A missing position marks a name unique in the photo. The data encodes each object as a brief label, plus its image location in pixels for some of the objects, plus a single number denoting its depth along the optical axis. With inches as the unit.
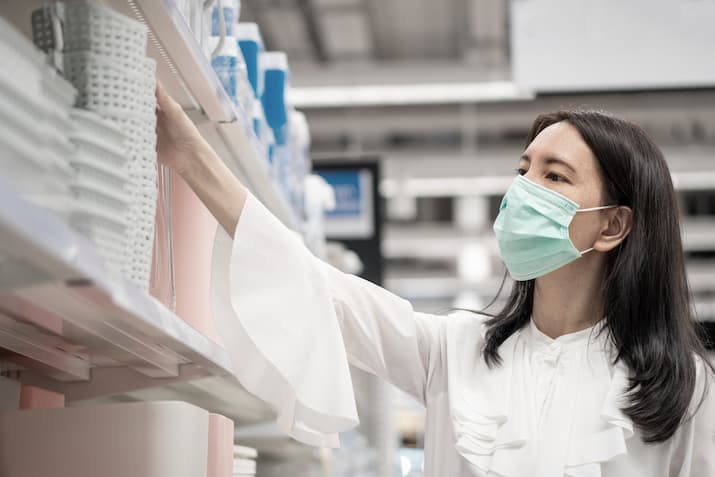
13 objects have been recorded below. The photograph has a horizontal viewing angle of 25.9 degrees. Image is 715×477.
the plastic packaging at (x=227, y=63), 78.7
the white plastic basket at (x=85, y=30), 57.7
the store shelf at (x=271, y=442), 104.1
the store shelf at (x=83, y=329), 46.7
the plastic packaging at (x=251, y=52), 90.3
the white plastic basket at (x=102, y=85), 57.2
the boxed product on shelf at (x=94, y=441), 66.0
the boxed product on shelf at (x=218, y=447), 74.2
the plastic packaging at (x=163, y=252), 68.8
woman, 69.6
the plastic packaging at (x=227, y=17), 83.4
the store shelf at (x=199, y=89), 63.7
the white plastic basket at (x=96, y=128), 55.9
